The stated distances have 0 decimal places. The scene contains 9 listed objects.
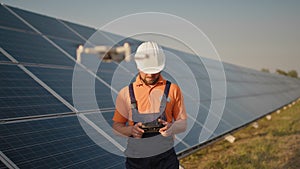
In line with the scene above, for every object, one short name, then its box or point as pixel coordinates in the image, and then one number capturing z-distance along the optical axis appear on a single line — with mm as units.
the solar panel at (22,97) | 5836
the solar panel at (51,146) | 4754
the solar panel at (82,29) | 13452
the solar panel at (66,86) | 7209
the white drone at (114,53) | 3367
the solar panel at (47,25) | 11328
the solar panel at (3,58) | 7498
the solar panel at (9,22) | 9541
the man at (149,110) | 3303
